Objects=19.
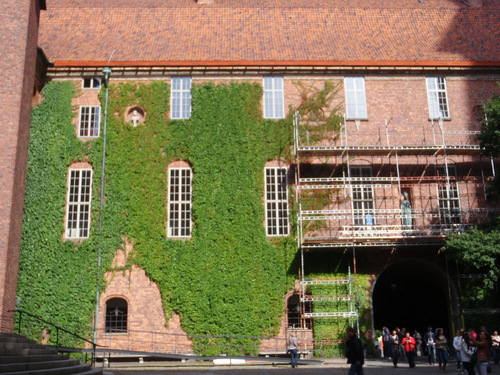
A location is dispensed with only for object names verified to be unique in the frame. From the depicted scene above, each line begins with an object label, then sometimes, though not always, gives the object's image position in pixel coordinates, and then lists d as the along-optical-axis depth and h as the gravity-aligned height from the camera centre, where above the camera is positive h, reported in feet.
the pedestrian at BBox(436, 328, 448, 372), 64.49 +0.57
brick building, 80.18 +30.33
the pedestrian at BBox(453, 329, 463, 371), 60.54 +1.16
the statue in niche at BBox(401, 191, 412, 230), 82.17 +17.92
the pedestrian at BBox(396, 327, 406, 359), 76.59 +1.62
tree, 71.51 +12.38
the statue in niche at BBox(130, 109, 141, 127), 86.79 +31.89
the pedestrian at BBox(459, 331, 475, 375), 53.01 -0.21
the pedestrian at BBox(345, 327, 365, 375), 47.19 +0.28
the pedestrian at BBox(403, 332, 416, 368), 68.95 +0.90
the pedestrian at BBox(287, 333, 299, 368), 69.92 +0.88
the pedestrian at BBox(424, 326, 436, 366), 73.89 +1.14
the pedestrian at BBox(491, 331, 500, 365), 70.79 +0.87
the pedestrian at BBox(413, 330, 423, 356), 82.02 +1.71
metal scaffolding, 79.36 +20.97
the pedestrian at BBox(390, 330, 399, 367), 69.51 +0.84
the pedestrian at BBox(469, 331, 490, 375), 48.42 +0.08
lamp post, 78.59 +21.52
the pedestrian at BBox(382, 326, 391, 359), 77.10 +1.66
